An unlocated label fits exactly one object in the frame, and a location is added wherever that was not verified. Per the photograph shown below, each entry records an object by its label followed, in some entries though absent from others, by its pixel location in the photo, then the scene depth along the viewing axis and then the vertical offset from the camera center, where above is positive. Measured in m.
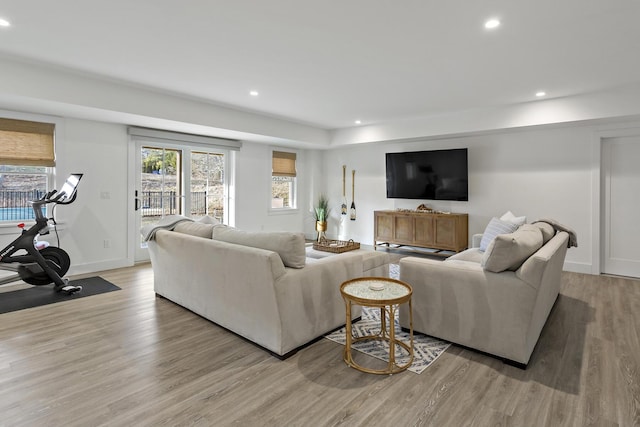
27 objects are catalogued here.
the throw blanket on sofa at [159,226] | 3.68 -0.14
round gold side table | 2.27 -0.54
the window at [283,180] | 7.45 +0.71
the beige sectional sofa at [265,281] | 2.46 -0.52
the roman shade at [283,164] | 7.41 +1.05
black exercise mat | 3.59 -0.89
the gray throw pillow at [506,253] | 2.36 -0.27
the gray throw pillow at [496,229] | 3.97 -0.18
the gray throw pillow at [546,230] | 3.17 -0.16
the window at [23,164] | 4.25 +0.60
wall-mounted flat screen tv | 5.93 +0.68
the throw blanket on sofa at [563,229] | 3.61 -0.16
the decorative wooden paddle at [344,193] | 7.73 +0.44
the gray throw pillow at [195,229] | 3.29 -0.15
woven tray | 4.83 -0.46
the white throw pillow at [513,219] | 4.17 -0.07
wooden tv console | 5.80 -0.28
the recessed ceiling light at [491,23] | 2.61 +1.41
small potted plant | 7.70 +0.07
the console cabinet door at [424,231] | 6.02 -0.31
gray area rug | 2.46 -0.99
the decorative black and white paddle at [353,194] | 7.58 +0.40
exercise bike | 3.86 -0.48
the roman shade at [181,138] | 5.26 +1.20
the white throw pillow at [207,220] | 3.88 -0.08
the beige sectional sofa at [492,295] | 2.33 -0.58
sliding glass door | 5.49 +0.49
